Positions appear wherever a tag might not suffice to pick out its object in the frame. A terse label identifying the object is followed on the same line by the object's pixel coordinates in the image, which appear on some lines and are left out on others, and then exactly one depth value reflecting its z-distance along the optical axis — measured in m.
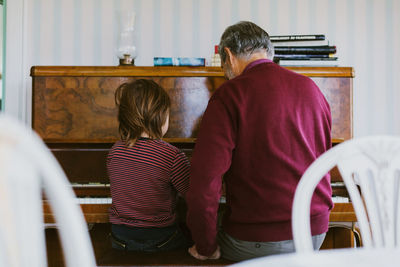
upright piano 2.16
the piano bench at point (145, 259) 1.60
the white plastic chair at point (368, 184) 0.99
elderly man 1.47
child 1.72
